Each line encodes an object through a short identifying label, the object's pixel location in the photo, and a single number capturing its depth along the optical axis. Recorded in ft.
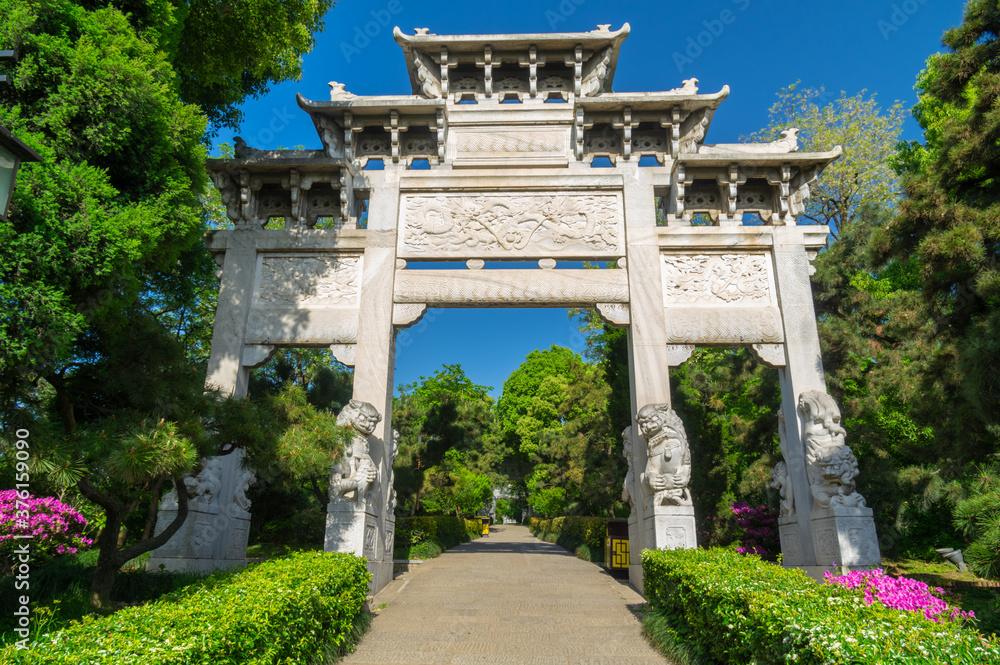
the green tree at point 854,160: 51.42
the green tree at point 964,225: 18.58
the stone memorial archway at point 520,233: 27.35
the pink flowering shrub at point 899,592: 12.84
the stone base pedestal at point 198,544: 24.53
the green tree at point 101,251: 13.24
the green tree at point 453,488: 60.90
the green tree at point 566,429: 48.98
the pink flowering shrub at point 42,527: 19.16
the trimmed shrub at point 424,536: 43.55
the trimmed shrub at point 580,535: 44.01
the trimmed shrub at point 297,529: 42.93
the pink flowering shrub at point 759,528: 33.99
